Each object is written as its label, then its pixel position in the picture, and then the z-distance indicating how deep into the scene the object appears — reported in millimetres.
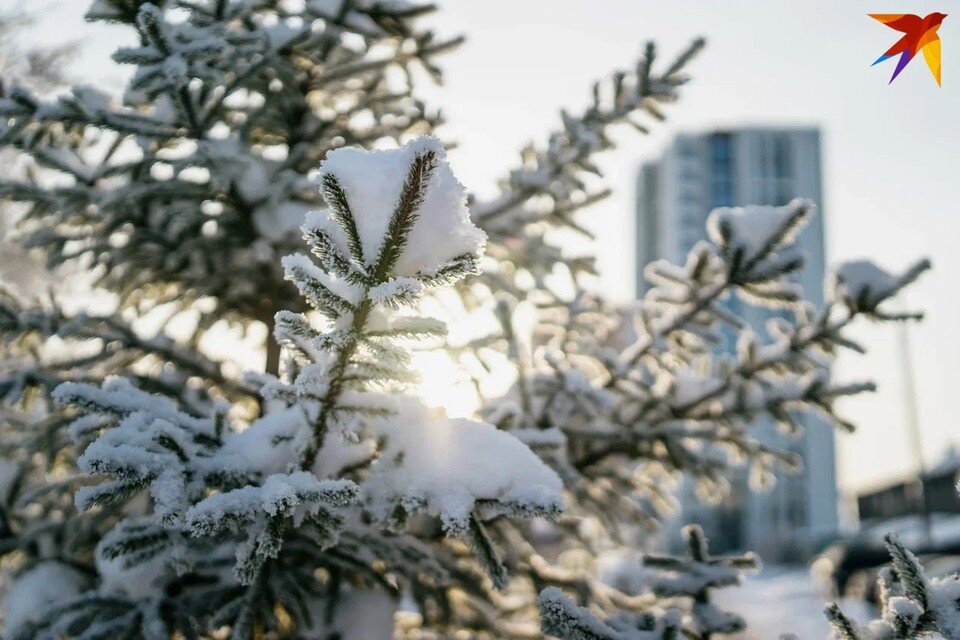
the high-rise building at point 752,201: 50344
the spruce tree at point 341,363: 1468
